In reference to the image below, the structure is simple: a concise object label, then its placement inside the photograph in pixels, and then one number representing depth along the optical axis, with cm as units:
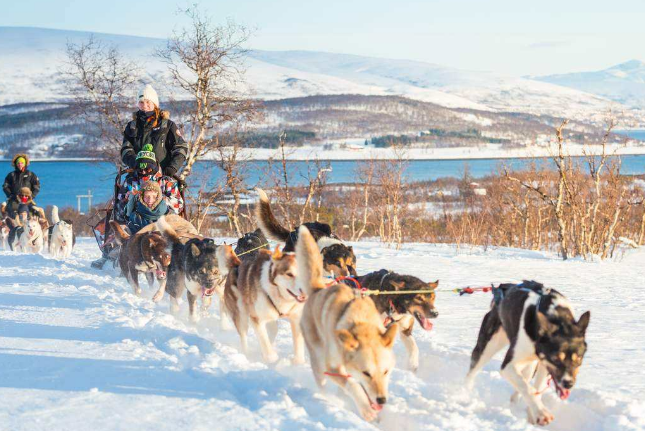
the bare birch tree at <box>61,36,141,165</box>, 1677
